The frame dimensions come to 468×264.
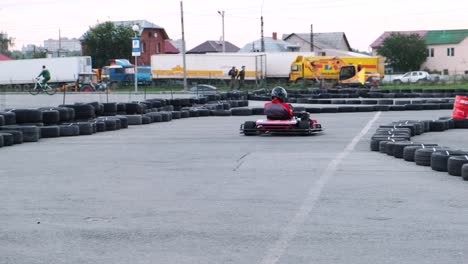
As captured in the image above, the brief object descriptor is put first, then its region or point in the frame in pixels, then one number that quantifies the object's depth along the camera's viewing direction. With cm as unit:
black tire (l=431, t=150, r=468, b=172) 1040
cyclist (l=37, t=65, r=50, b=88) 3844
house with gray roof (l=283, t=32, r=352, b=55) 10338
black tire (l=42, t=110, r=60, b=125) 1736
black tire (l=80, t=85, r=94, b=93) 4819
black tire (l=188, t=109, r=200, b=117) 2532
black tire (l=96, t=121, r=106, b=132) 1831
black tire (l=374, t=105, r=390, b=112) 2741
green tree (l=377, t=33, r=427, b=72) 8576
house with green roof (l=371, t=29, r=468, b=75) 9069
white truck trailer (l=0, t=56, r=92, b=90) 5756
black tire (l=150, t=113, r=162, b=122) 2239
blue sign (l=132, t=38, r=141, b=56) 3822
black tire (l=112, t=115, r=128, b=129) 1967
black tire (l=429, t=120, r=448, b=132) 1834
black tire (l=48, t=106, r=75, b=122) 1791
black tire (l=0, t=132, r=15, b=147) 1456
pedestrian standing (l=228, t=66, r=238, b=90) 4884
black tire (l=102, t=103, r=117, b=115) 2123
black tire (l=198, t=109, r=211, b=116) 2566
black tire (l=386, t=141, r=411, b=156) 1233
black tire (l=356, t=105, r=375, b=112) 2698
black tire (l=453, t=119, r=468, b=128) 1922
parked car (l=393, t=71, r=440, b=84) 6172
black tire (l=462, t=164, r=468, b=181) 955
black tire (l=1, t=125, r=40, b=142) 1562
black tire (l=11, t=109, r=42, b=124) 1667
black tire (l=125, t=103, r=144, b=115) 2252
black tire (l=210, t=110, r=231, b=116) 2580
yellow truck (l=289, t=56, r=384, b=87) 5259
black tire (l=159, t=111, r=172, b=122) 2295
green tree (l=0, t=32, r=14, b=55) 11619
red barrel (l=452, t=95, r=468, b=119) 2014
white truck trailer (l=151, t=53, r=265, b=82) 5728
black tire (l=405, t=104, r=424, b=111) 2816
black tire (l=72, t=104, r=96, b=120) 1891
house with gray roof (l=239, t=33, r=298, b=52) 9312
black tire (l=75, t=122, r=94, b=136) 1756
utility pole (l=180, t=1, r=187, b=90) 4900
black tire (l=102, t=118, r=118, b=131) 1880
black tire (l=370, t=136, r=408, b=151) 1330
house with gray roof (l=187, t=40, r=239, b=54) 9994
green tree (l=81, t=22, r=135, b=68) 7931
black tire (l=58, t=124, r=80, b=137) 1709
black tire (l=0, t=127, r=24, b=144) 1512
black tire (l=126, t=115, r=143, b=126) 2100
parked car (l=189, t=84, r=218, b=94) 4365
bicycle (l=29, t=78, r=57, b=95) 3981
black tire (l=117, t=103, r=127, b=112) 2211
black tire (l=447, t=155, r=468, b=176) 991
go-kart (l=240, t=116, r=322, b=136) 1659
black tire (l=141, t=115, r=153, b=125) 2154
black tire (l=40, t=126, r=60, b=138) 1664
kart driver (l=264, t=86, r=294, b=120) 1659
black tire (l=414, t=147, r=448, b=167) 1098
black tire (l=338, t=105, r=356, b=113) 2686
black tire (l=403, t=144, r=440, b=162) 1159
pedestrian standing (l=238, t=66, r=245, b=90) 4950
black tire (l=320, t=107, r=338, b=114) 2681
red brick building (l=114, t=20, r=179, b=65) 8831
